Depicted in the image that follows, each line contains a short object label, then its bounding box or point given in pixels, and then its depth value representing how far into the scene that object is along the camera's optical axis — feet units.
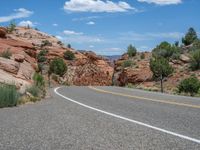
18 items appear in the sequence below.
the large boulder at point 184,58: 147.84
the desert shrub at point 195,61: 131.40
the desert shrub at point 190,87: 78.74
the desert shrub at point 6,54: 73.36
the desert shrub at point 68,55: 220.63
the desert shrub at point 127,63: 167.76
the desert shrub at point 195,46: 160.55
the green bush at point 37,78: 77.21
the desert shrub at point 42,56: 202.93
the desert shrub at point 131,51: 196.97
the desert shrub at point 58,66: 172.99
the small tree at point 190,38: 194.63
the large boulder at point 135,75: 143.32
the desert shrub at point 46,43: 236.07
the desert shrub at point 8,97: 33.99
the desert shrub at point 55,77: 183.71
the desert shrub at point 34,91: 43.53
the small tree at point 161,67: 104.94
